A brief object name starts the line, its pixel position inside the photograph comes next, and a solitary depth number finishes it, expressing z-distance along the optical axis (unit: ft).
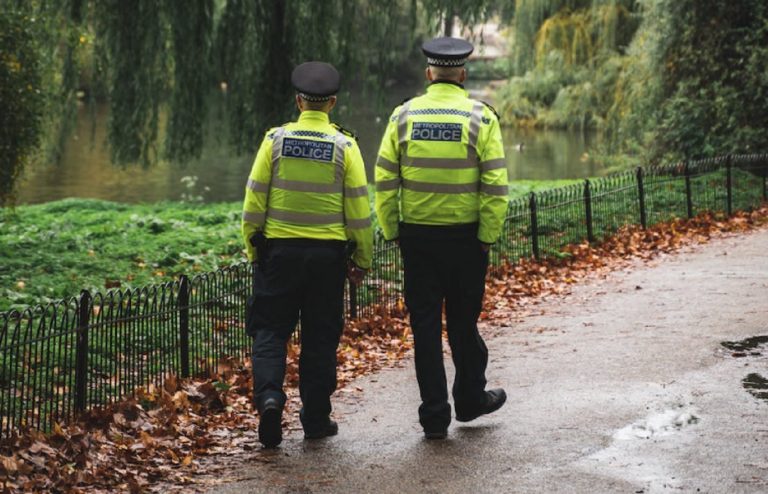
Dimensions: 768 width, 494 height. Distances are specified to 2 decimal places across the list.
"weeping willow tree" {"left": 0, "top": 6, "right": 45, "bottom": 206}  89.25
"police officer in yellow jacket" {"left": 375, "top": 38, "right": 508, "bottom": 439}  38.63
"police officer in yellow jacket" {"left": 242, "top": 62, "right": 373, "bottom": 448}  38.78
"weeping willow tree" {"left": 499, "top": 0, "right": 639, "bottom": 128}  175.11
